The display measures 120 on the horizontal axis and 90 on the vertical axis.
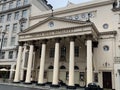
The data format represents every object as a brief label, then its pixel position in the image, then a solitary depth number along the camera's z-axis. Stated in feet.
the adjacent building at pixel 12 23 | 70.92
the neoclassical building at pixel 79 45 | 45.21
